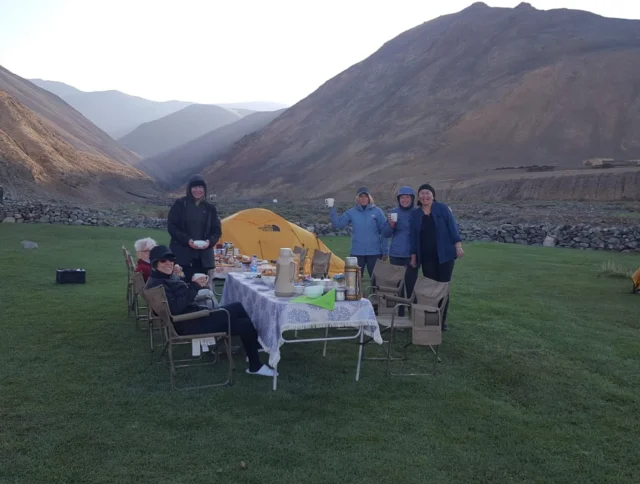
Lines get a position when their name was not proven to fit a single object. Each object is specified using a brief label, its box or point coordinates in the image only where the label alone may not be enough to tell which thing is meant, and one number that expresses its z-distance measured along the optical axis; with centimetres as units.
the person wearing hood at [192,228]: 746
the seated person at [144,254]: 742
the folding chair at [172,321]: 554
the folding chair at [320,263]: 809
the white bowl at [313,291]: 569
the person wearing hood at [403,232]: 816
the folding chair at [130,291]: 839
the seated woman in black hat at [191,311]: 578
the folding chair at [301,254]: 815
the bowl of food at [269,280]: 645
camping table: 543
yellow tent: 1223
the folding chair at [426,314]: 620
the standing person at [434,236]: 758
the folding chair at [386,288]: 697
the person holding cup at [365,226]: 830
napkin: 545
